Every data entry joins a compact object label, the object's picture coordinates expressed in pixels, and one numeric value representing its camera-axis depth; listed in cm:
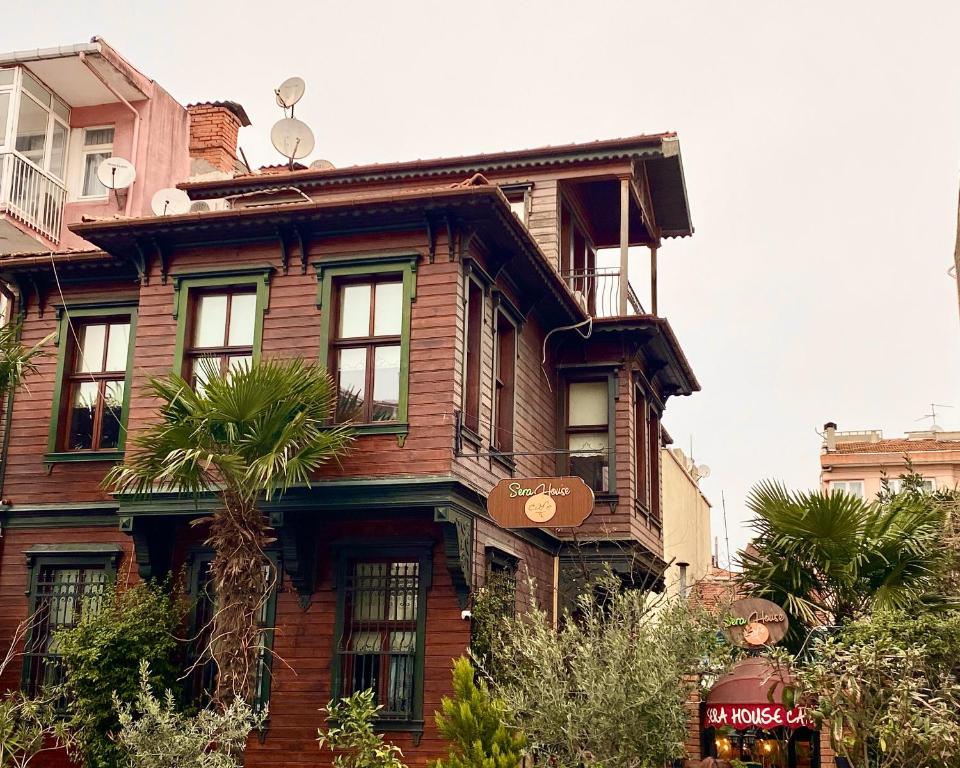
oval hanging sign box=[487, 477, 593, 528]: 1349
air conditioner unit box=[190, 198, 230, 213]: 1672
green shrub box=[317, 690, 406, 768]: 1304
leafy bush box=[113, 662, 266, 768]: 1197
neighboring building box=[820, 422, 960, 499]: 4650
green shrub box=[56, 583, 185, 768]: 1384
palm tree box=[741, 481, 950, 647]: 1340
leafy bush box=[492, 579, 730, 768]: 1150
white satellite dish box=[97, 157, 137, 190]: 1895
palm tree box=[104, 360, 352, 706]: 1271
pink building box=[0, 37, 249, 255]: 2098
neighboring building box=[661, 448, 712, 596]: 3225
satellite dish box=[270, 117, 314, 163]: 1941
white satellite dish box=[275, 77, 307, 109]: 1945
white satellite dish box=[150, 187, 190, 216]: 1687
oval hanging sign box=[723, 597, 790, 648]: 1311
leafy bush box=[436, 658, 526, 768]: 1137
